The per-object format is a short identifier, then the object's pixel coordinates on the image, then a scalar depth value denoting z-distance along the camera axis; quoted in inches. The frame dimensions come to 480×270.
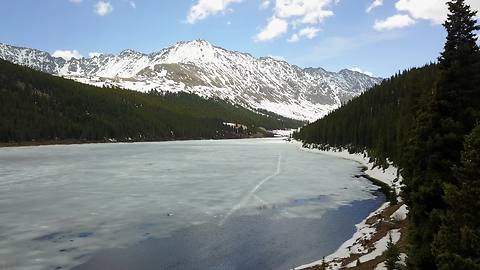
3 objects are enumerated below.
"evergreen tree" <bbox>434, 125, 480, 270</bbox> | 421.7
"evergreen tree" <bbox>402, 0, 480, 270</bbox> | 693.9
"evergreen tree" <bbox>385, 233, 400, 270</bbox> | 683.9
